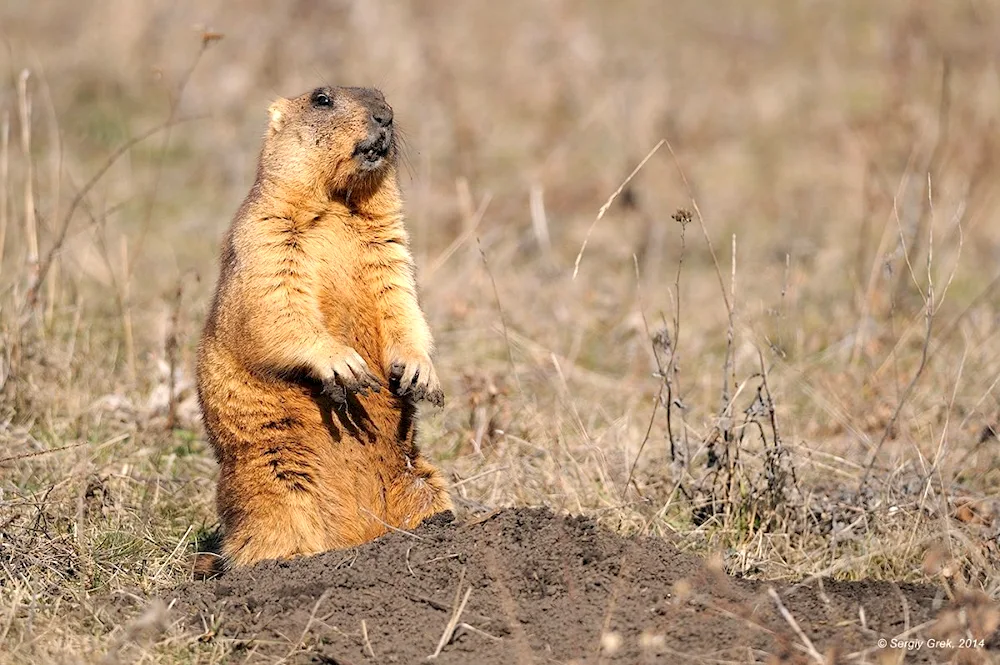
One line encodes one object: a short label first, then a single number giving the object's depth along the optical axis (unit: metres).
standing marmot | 8.29
